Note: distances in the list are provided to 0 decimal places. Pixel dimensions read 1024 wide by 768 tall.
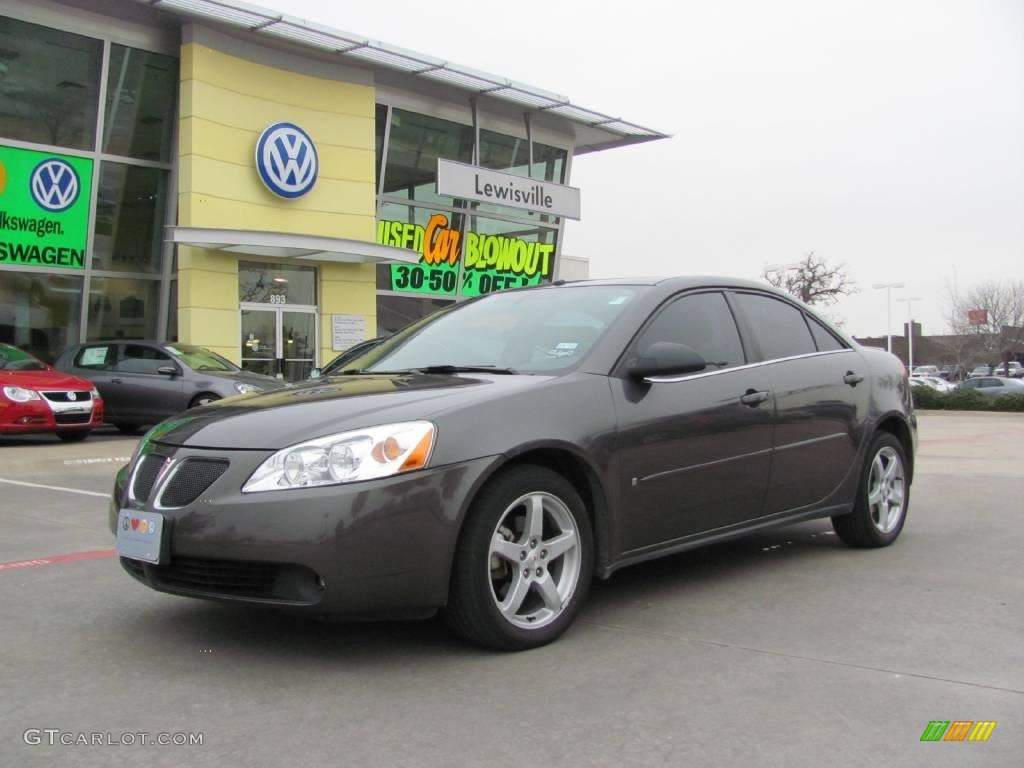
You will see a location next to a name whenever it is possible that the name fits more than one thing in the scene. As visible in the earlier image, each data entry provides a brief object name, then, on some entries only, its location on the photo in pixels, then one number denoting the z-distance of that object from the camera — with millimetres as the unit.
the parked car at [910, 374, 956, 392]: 46188
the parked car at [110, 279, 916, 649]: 3594
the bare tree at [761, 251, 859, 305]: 54031
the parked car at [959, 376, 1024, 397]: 40312
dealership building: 19484
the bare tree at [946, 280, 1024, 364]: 63781
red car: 13469
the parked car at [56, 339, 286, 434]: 15453
